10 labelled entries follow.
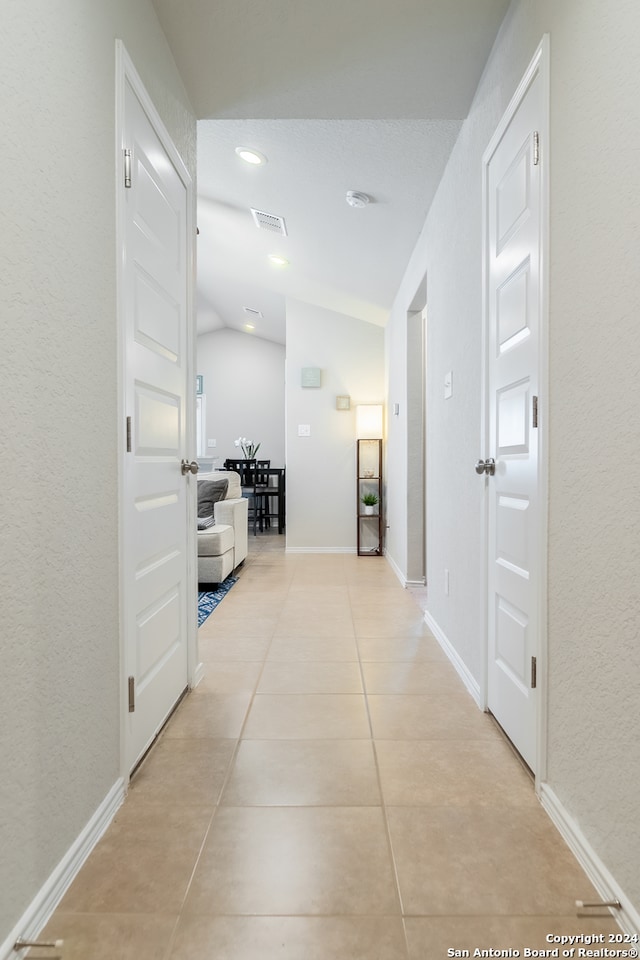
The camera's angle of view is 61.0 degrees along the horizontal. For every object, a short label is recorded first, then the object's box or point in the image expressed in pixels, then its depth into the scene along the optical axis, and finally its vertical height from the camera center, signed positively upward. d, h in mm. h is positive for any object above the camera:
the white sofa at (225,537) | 4004 -545
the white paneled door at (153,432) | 1544 +120
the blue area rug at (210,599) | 3367 -892
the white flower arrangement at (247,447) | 8409 +335
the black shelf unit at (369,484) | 5844 -168
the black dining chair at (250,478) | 7473 -133
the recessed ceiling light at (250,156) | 2980 +1742
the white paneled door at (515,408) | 1515 +187
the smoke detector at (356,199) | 3194 +1606
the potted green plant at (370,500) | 5617 -325
